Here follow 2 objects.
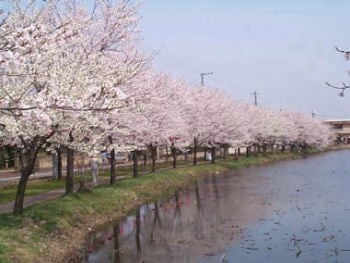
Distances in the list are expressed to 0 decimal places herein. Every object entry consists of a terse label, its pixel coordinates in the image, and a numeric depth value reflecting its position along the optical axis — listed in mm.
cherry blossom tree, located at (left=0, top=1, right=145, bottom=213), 6902
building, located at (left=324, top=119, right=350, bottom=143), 142500
